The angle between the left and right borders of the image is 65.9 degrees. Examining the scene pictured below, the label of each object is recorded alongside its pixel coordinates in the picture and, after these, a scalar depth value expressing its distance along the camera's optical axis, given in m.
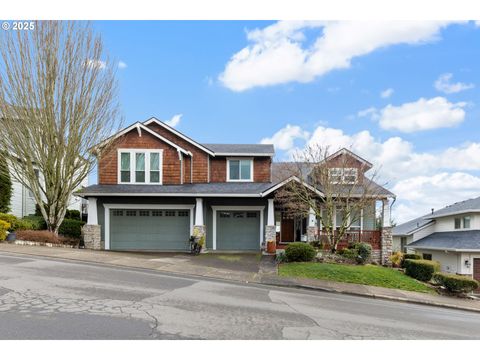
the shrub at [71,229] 21.95
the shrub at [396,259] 20.66
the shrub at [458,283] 14.84
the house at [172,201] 21.48
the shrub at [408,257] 20.67
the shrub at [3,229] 18.33
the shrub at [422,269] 17.20
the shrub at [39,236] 18.97
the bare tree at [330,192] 18.58
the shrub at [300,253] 17.27
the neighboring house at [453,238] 24.22
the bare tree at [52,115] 20.47
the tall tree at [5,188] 22.44
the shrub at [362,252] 18.41
